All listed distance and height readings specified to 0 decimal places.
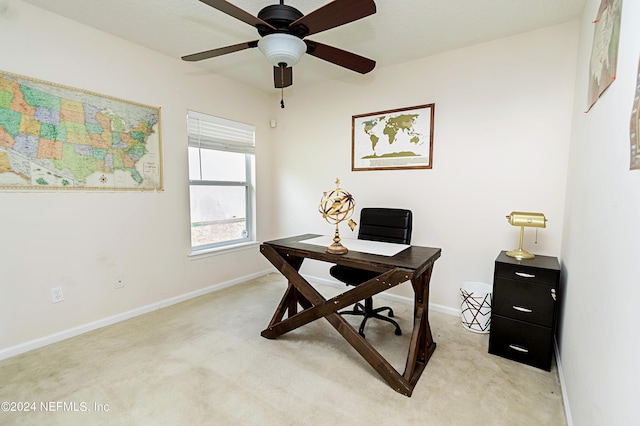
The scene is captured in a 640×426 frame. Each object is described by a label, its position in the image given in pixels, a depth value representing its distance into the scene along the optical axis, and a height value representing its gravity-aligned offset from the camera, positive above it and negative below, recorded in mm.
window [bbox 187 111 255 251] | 3268 +109
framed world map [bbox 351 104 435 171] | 2898 +566
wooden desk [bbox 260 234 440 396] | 1744 -695
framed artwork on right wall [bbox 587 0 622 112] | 1179 +678
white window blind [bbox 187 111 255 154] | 3182 +676
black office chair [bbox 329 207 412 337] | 2352 -386
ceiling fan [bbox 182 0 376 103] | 1419 +910
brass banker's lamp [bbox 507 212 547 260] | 2107 -215
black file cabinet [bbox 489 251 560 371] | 1909 -806
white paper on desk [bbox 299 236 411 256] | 2088 -433
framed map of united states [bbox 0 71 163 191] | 2072 +404
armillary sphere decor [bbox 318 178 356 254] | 2055 -126
